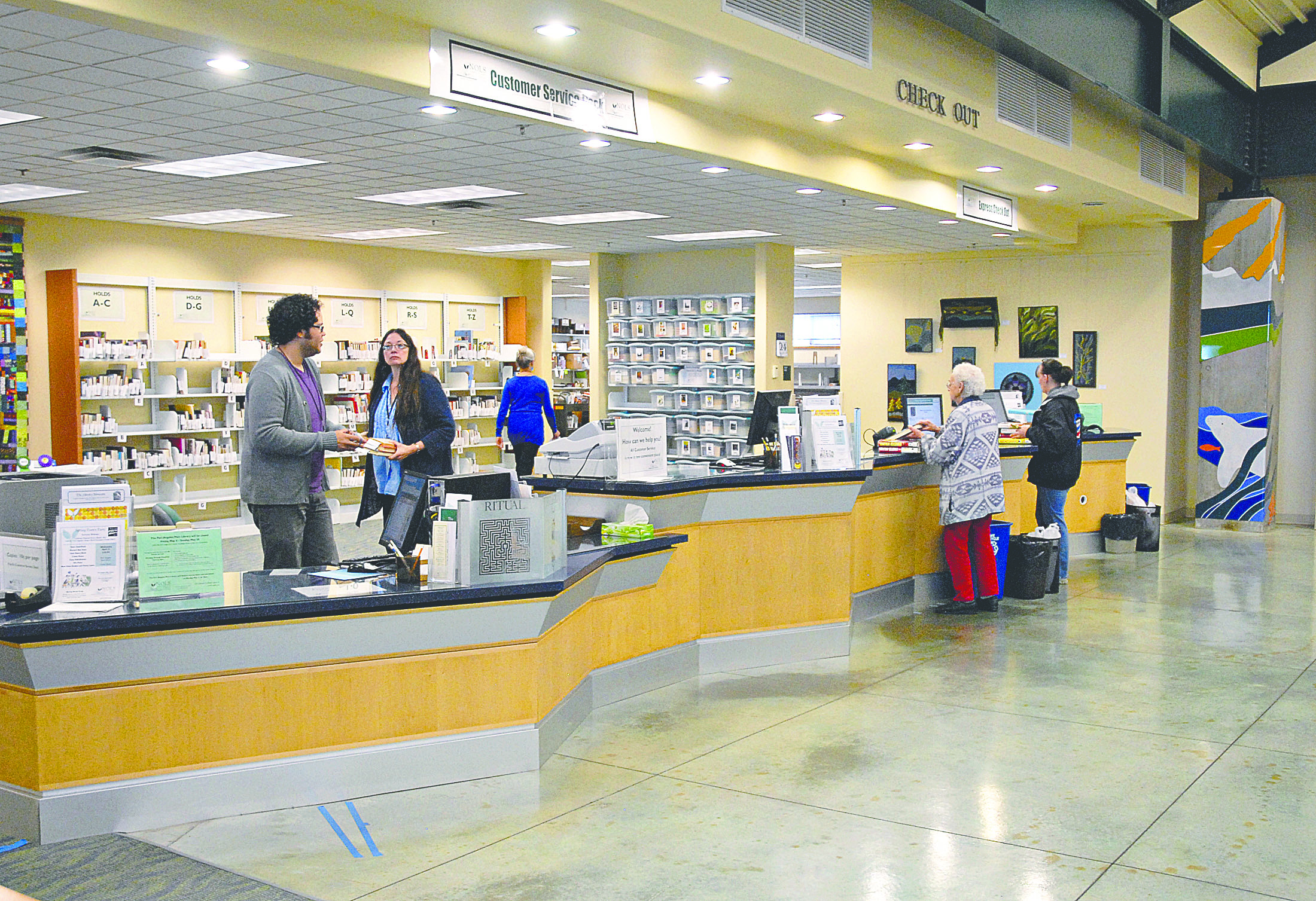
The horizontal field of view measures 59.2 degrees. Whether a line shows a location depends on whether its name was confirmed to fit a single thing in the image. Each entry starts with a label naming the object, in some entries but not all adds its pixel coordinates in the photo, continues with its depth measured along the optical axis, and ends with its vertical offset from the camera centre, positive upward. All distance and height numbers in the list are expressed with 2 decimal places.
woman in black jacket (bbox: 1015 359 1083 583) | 8.16 -0.25
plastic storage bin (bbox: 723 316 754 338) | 13.42 +0.94
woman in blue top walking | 10.47 +0.01
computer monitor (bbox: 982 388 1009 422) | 9.57 +0.02
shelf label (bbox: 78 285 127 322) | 10.47 +0.95
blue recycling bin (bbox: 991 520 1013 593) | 7.91 -0.93
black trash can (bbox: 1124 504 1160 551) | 10.29 -1.08
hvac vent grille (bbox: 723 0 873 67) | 5.66 +2.01
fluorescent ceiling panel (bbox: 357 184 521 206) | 8.97 +1.69
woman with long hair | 5.74 -0.04
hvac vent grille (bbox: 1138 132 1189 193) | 10.63 +2.31
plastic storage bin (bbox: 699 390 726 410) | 13.73 +0.08
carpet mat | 3.33 -1.39
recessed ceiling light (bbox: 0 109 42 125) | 6.02 +1.53
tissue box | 5.48 -0.58
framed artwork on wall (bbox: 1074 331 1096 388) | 13.03 +0.53
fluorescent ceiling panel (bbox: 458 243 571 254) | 13.20 +1.87
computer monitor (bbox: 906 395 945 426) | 9.16 -0.02
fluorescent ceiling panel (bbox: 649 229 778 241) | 12.07 +1.82
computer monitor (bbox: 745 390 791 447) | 6.88 -0.05
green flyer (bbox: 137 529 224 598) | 3.93 -0.53
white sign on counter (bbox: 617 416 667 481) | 5.77 -0.21
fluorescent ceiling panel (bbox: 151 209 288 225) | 10.09 +1.71
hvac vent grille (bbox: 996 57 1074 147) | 8.14 +2.23
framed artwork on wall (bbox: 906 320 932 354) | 14.30 +0.88
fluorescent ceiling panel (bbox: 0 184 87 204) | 8.62 +1.65
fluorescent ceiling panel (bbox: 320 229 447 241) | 11.55 +1.77
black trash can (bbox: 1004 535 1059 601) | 7.96 -1.11
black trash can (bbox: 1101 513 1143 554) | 10.15 -1.10
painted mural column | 11.63 +0.49
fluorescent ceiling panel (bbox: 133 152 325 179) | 7.48 +1.62
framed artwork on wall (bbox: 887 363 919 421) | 14.48 +0.31
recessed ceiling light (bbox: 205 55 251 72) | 4.94 +1.49
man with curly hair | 4.95 -0.17
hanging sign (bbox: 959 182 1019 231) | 10.23 +1.82
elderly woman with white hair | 7.25 -0.44
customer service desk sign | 5.35 +1.60
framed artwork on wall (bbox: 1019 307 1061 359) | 13.30 +0.87
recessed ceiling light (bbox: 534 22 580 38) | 5.25 +1.73
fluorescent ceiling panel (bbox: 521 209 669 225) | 10.48 +1.75
